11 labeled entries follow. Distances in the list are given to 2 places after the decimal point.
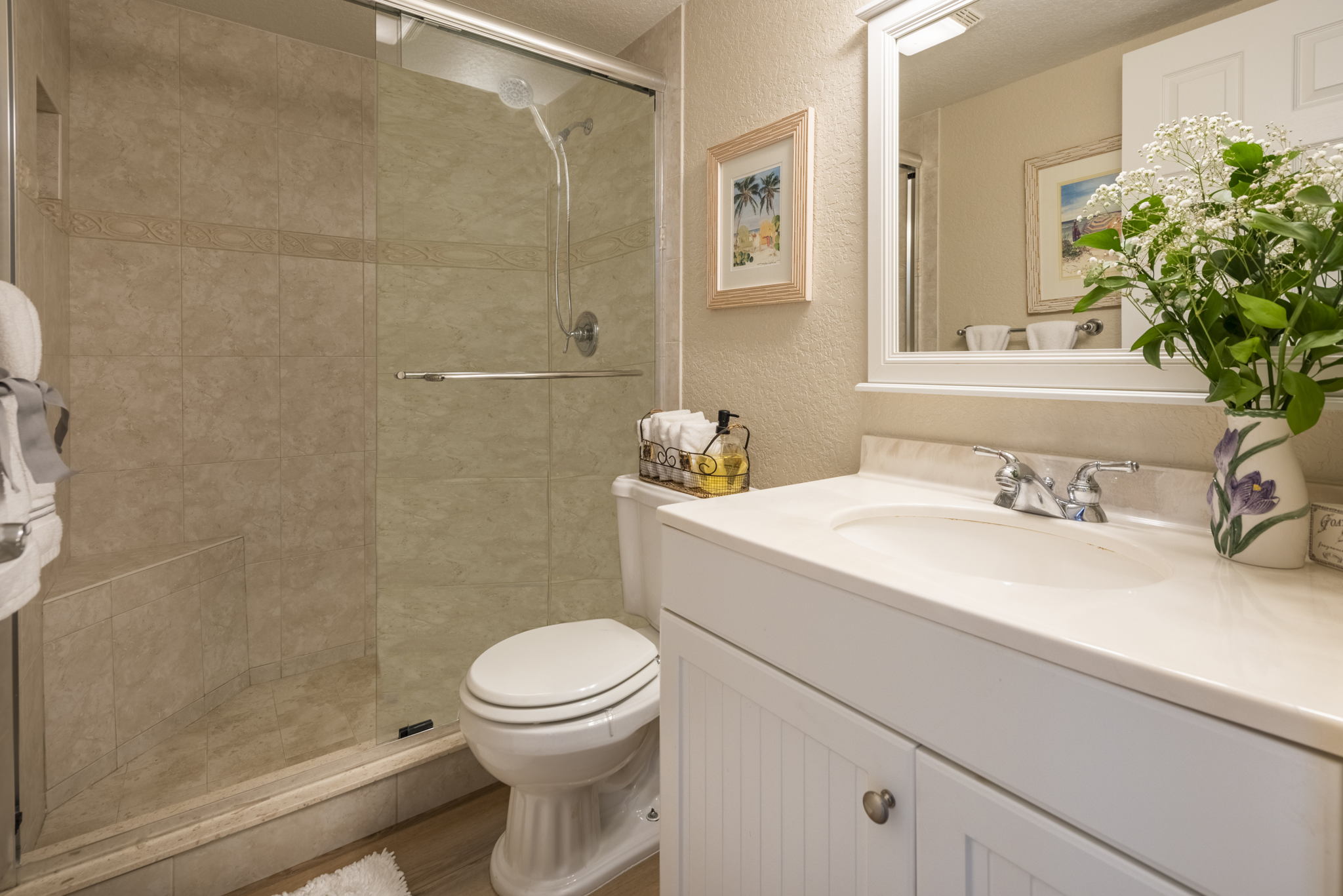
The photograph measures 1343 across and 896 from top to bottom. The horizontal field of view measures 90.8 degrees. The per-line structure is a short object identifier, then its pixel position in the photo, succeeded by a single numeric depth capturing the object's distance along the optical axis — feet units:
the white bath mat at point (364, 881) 4.48
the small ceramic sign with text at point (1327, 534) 2.45
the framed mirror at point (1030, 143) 2.84
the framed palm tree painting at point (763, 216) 4.83
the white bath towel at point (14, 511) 2.91
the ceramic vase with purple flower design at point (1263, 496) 2.45
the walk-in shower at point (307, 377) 5.53
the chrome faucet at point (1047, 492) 3.18
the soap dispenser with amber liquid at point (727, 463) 4.92
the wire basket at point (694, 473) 4.91
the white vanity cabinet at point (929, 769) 1.55
